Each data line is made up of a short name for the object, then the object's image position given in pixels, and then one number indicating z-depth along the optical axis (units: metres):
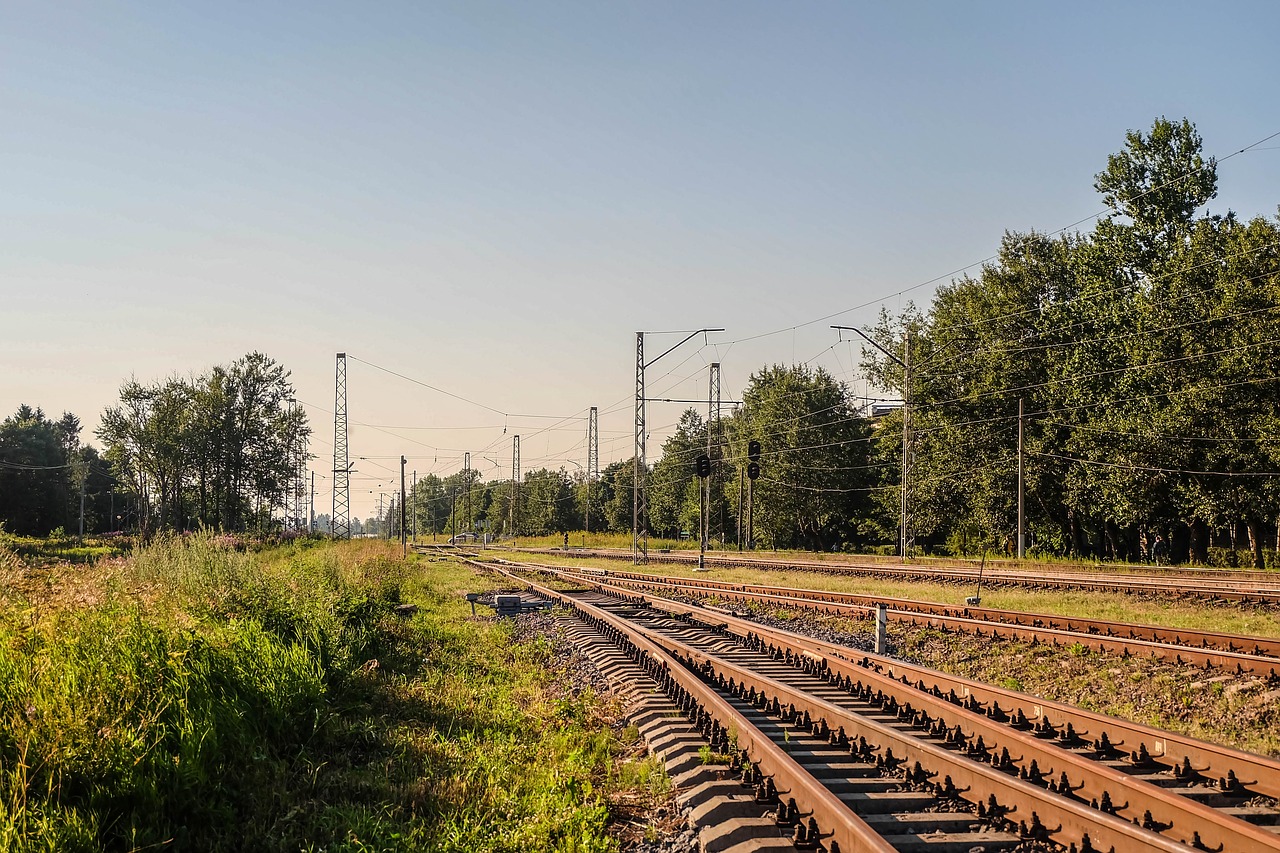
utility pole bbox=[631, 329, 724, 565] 40.97
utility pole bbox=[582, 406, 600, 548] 84.19
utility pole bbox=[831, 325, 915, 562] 36.62
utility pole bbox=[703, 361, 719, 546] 60.16
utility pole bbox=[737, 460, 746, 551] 66.81
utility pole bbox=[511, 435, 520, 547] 127.81
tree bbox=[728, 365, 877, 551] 69.25
